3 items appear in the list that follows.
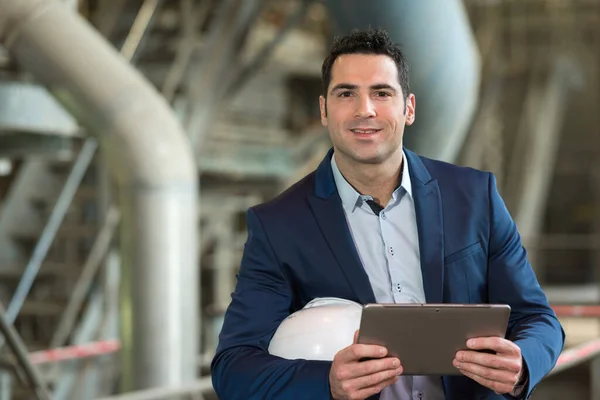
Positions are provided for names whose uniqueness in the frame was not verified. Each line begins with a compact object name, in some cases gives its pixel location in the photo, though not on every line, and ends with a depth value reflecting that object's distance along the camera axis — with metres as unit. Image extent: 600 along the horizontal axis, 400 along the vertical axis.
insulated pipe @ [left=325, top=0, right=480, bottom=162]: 4.01
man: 2.10
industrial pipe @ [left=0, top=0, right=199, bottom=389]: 5.70
